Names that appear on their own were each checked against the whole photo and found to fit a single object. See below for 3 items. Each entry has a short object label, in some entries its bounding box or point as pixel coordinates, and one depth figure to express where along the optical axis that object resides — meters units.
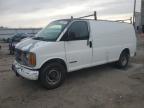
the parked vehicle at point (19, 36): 14.59
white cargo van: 3.05
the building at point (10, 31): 20.55
